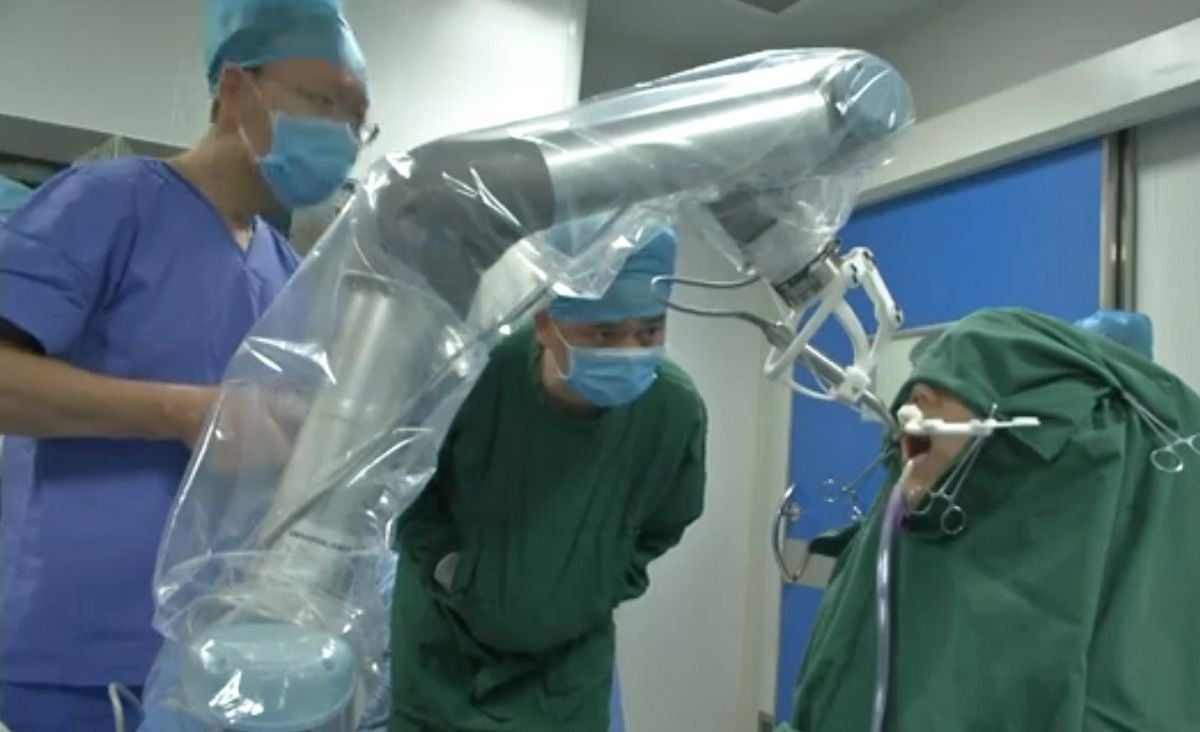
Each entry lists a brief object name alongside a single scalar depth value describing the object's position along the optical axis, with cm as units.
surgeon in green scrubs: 120
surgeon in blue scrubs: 83
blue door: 218
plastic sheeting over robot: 54
